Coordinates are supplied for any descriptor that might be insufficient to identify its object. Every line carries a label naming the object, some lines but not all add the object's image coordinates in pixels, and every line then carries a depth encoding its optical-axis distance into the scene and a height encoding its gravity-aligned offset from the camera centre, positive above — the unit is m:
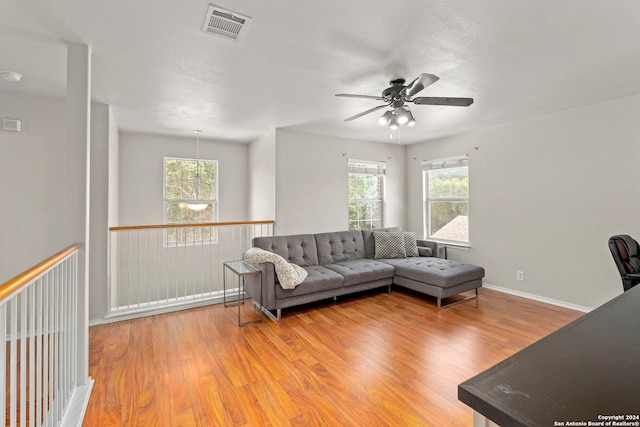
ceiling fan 2.44 +1.01
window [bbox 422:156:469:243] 4.93 +0.29
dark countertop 0.55 -0.36
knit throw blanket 3.36 -0.63
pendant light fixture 5.37 +0.46
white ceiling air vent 1.83 +1.26
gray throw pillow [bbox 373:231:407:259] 4.78 -0.49
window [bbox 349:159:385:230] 5.50 +0.41
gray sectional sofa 3.50 -0.73
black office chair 2.38 -0.35
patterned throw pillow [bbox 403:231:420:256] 4.86 -0.49
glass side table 3.33 -0.64
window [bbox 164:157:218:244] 5.22 +0.35
